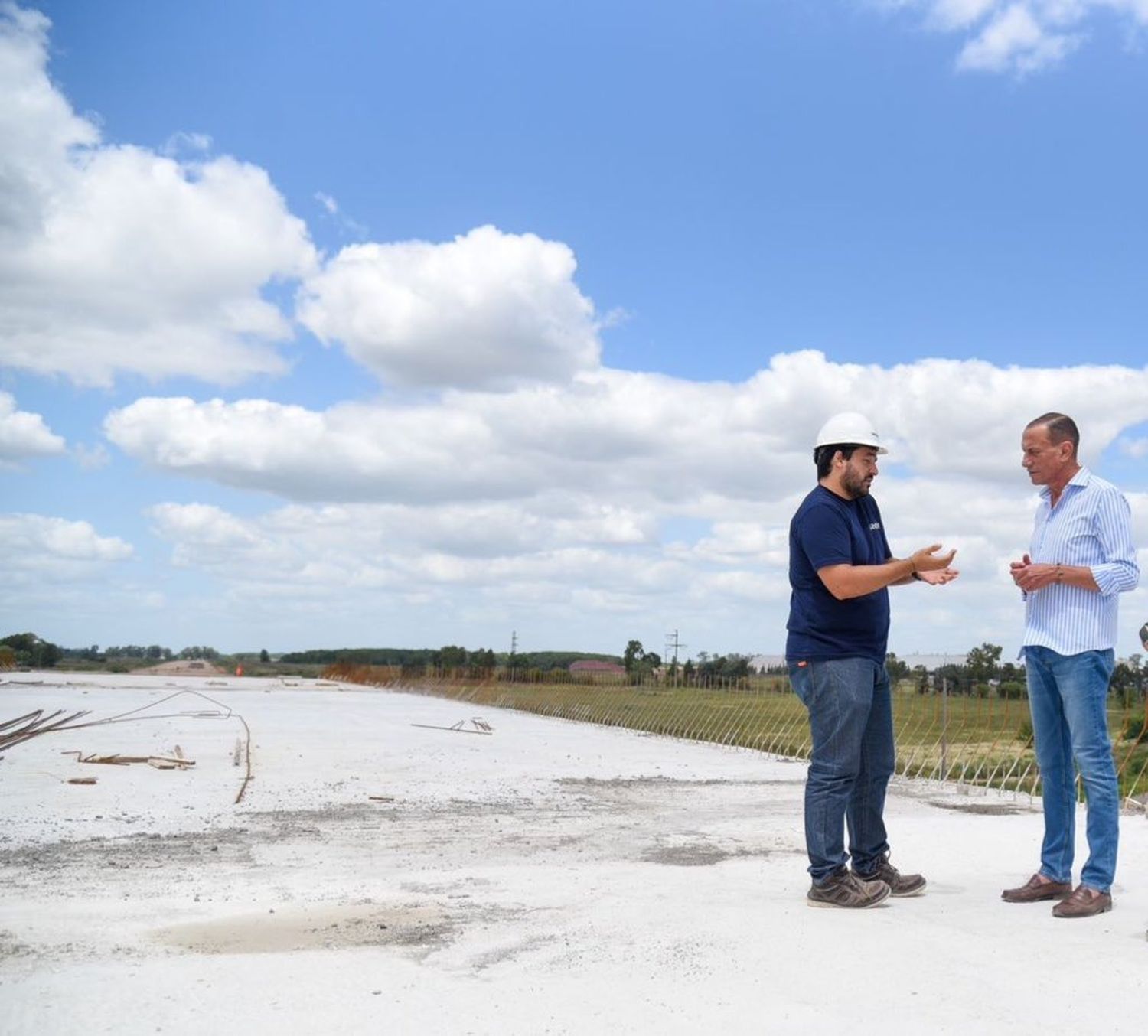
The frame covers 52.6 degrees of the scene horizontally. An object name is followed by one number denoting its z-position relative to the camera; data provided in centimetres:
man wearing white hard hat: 402
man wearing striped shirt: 406
